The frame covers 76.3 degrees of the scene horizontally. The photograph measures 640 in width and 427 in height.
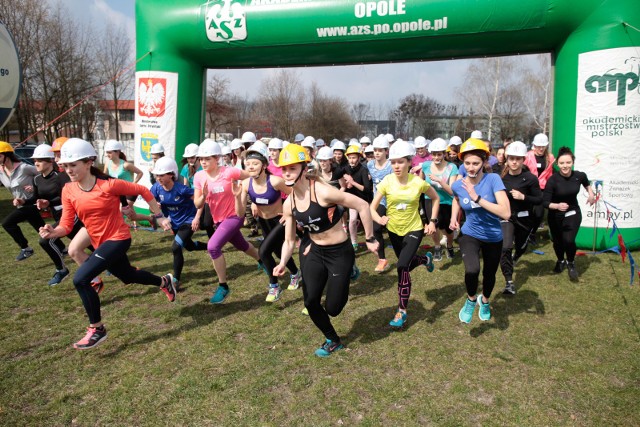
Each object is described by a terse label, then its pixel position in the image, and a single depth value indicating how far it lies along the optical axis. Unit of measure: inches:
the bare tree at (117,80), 1065.7
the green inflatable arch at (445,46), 290.5
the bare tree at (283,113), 1418.6
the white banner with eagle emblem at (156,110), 382.9
